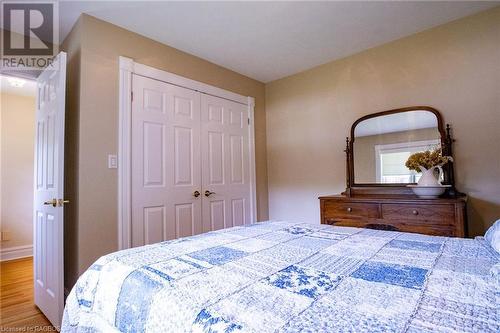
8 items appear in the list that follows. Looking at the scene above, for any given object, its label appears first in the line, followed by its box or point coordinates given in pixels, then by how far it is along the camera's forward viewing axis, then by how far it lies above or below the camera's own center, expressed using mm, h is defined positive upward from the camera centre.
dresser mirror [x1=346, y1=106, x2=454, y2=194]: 2344 +250
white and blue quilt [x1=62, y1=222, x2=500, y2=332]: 552 -318
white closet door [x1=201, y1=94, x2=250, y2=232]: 2895 +124
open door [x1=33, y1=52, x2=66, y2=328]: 1894 -127
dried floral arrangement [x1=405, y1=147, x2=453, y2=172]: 2150 +86
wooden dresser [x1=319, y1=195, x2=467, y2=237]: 1897 -357
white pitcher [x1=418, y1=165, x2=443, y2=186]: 2143 -72
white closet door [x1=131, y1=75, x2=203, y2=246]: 2338 +123
